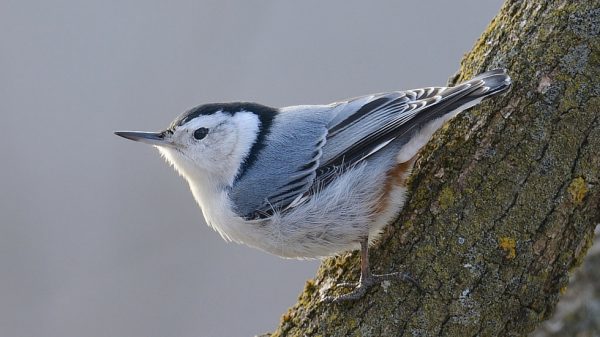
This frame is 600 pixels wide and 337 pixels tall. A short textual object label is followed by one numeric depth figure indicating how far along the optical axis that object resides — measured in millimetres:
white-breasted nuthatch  3132
